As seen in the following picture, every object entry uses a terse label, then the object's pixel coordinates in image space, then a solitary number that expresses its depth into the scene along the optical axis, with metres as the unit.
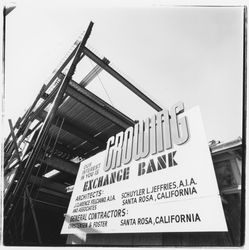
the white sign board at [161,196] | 4.18
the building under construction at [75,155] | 5.11
